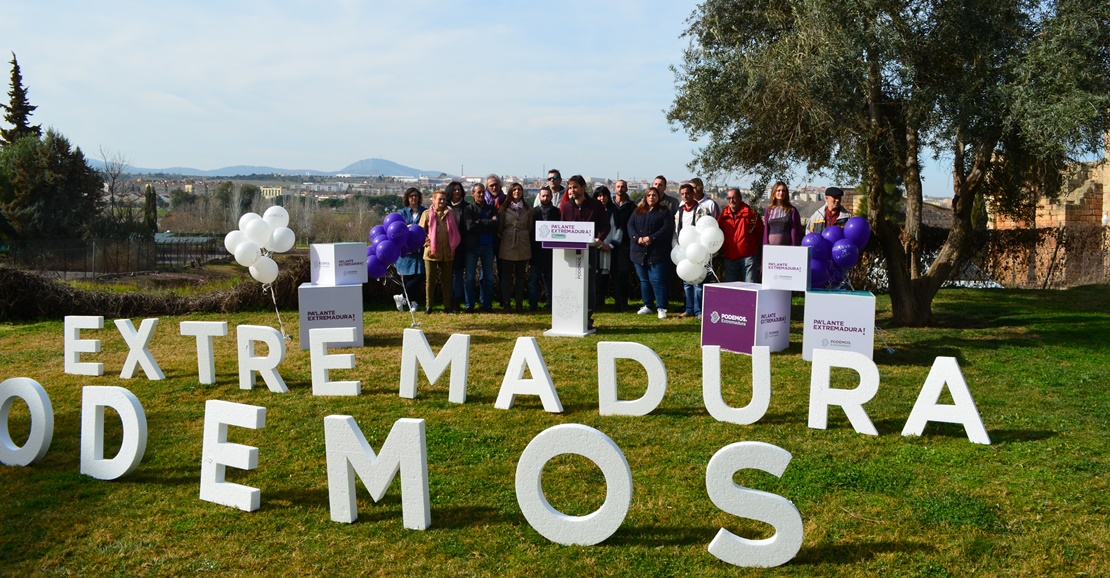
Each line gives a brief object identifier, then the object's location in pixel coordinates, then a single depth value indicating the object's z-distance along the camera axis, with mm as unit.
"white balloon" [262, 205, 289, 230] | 9859
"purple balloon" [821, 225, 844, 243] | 9531
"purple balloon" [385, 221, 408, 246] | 10703
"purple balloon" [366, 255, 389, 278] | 10586
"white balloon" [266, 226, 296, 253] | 9867
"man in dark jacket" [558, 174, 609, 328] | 11734
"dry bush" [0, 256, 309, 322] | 12039
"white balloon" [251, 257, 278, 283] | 9945
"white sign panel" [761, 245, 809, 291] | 8828
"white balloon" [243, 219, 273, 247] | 9656
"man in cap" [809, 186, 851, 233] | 9898
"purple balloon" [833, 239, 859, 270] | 9383
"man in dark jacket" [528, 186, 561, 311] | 12609
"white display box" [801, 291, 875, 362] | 8195
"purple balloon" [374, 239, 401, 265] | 10531
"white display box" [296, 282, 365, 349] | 9602
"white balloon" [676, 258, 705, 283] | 10203
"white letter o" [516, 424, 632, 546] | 4078
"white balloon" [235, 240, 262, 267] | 9625
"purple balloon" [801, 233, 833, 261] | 9271
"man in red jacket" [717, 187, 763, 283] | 11023
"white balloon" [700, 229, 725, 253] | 9992
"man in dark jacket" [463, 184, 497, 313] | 12039
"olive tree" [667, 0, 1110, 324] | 8641
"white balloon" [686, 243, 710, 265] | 9992
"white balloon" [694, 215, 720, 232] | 10039
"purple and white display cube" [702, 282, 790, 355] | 8891
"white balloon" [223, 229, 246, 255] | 9680
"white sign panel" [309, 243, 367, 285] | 9781
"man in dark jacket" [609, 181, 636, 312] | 12648
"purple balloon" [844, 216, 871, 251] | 9461
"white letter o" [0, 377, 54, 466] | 5332
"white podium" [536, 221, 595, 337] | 10328
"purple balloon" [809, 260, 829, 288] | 9320
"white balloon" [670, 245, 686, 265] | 10398
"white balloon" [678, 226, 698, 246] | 10102
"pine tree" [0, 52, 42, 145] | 36812
